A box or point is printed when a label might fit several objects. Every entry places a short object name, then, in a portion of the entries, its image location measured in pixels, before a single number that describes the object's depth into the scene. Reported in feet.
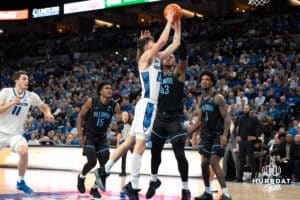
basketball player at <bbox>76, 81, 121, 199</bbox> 28.04
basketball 23.14
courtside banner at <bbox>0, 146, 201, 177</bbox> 49.98
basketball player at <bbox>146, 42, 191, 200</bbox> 24.41
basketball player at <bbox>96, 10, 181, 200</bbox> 22.59
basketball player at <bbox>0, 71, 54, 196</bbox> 27.35
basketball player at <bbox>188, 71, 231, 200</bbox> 26.81
